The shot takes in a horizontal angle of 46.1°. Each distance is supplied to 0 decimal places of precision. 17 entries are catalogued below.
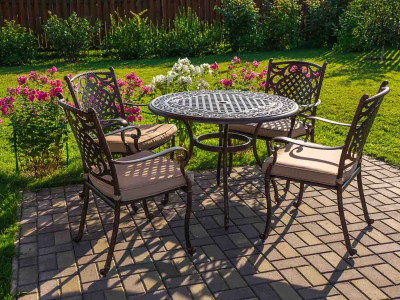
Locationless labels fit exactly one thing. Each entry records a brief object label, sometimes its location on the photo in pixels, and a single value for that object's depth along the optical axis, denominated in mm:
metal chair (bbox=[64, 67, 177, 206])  4051
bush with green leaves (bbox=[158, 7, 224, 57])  11484
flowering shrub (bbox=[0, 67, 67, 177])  4551
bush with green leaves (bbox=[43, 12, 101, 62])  10734
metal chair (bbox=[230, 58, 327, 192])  4391
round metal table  3510
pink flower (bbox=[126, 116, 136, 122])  4820
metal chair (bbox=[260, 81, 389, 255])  3182
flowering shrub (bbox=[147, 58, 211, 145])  4984
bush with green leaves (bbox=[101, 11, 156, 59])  11164
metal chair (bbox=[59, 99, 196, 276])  2992
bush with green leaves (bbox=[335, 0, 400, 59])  10125
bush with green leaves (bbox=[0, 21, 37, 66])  10523
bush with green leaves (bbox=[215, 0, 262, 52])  12008
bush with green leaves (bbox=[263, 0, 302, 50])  12461
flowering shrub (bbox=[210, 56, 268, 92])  5293
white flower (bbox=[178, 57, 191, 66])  5113
